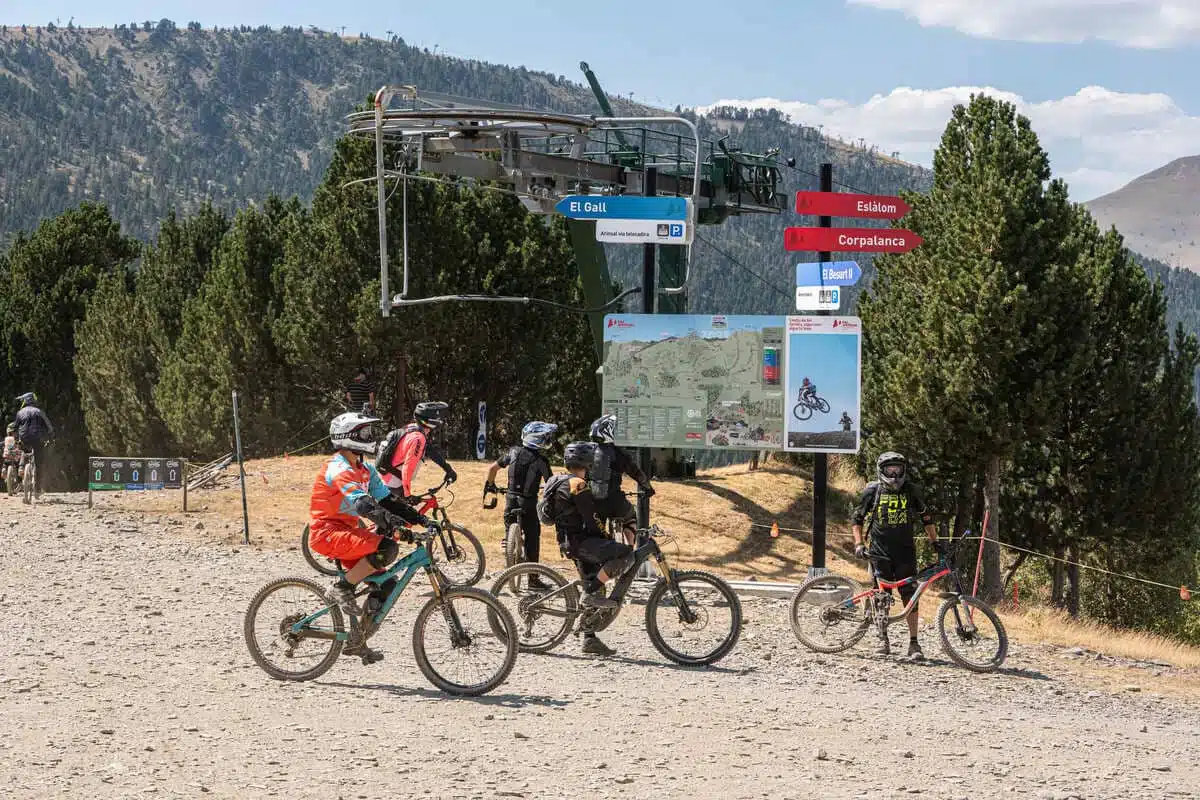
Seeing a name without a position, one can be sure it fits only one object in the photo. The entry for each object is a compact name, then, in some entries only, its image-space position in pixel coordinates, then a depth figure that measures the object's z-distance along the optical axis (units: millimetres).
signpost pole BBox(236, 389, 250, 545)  19234
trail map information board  16828
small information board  22719
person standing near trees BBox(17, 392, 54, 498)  23797
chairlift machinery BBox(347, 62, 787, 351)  20406
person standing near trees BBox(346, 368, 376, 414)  36906
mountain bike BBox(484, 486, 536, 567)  14367
